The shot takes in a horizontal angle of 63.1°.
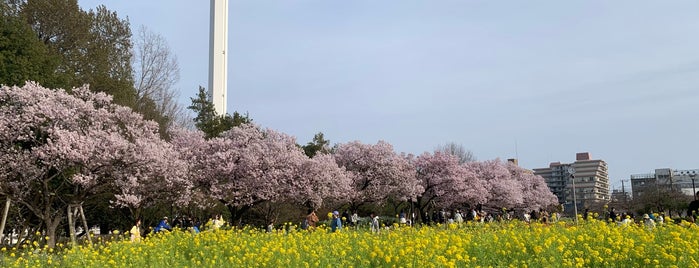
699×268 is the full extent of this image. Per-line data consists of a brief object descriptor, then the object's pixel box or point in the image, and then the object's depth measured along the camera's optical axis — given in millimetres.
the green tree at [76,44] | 29203
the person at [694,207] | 15703
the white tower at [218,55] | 61562
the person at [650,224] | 12264
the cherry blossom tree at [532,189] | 64125
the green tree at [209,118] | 39031
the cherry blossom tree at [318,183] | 30016
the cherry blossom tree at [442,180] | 44156
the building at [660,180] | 72088
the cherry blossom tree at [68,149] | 19578
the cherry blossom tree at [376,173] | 37094
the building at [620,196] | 86188
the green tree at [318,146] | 46506
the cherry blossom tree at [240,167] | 28094
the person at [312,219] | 19906
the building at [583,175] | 160600
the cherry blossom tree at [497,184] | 53250
